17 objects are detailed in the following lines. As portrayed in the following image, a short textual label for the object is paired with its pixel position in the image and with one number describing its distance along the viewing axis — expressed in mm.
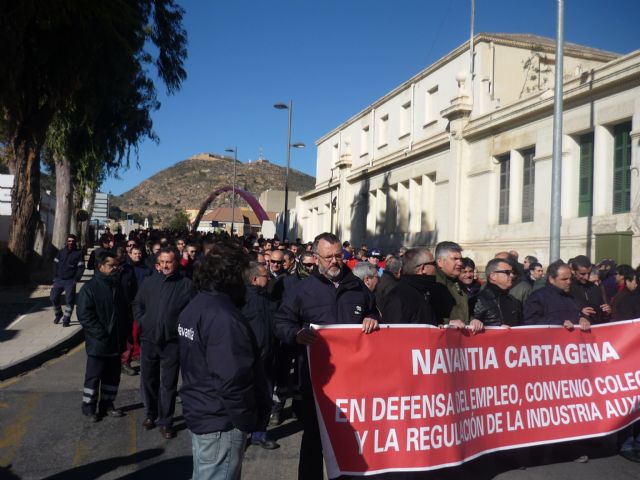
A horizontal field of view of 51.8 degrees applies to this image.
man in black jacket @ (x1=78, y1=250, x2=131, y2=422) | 6668
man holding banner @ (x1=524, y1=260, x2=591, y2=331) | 6035
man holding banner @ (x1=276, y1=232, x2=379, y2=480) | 4836
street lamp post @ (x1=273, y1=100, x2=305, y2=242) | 33938
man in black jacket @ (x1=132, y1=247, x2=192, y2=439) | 6070
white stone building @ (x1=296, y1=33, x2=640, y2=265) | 16172
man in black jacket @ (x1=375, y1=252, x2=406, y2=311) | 8031
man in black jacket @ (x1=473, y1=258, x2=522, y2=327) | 5930
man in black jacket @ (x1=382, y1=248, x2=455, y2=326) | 5051
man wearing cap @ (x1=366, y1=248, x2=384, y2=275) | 14492
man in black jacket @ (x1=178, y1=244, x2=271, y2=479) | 3311
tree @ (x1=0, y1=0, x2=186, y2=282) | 15211
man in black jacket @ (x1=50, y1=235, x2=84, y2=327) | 12539
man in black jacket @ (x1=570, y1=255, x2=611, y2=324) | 7475
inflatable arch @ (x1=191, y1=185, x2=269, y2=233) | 59344
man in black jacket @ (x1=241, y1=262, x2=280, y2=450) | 5938
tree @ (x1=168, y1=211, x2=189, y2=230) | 95350
